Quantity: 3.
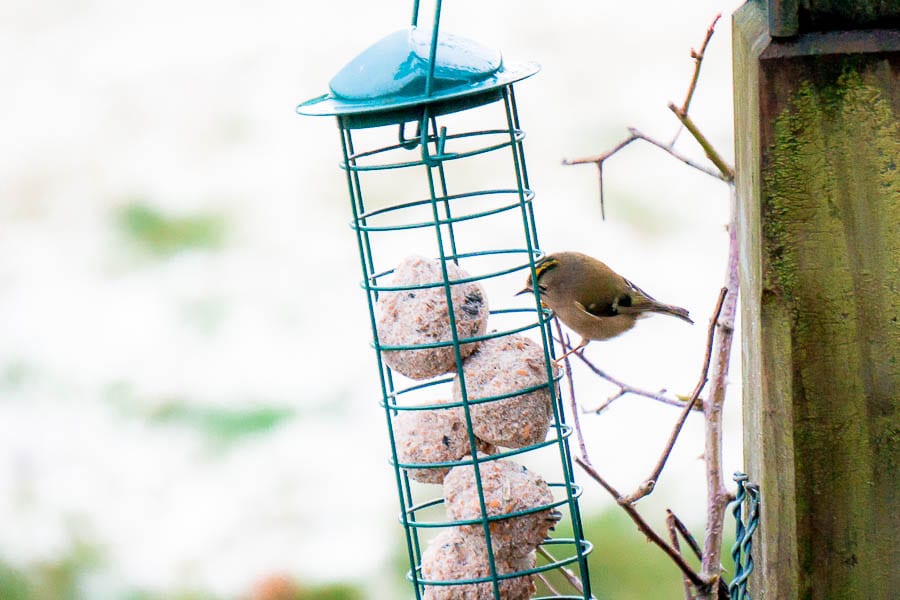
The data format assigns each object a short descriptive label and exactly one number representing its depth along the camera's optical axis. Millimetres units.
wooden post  7247
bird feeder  7407
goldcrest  7778
